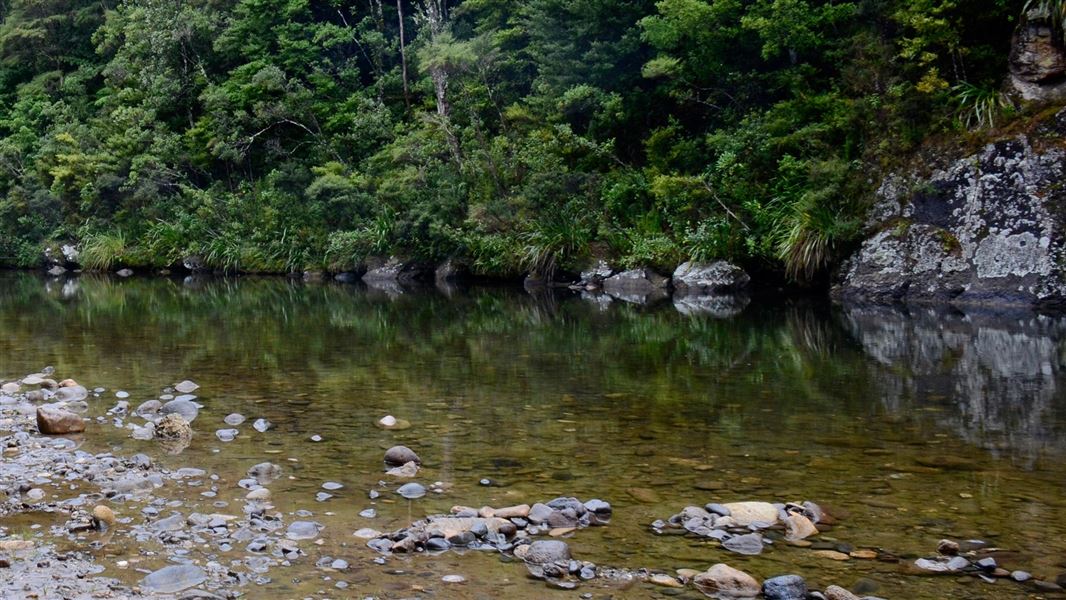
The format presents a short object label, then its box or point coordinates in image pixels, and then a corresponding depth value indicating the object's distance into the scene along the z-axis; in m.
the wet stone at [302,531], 4.84
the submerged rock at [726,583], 4.15
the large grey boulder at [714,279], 20.02
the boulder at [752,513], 5.04
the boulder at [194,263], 30.12
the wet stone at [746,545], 4.68
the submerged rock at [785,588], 4.09
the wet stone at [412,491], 5.63
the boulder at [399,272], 26.14
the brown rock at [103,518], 4.94
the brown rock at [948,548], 4.61
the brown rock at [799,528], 4.88
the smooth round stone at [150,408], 8.14
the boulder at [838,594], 4.02
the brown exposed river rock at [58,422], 7.20
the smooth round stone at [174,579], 4.10
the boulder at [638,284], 20.92
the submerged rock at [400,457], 6.32
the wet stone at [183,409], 8.00
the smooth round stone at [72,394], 8.70
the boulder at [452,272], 25.03
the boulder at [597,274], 22.11
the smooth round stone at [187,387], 9.20
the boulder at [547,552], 4.52
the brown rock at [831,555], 4.58
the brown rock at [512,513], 5.12
